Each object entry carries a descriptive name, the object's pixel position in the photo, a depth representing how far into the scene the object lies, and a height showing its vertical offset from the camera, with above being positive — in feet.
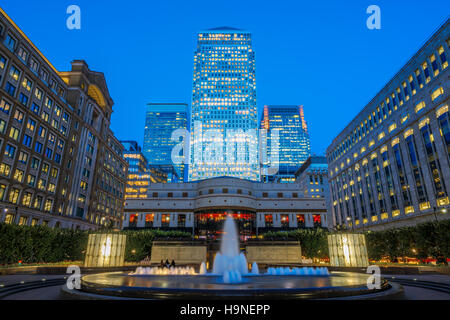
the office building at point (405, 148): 158.30 +70.71
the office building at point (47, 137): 155.43 +77.26
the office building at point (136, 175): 502.38 +130.06
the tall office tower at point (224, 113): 465.06 +236.52
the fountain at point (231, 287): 31.22 -5.85
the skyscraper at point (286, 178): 612.94 +153.40
